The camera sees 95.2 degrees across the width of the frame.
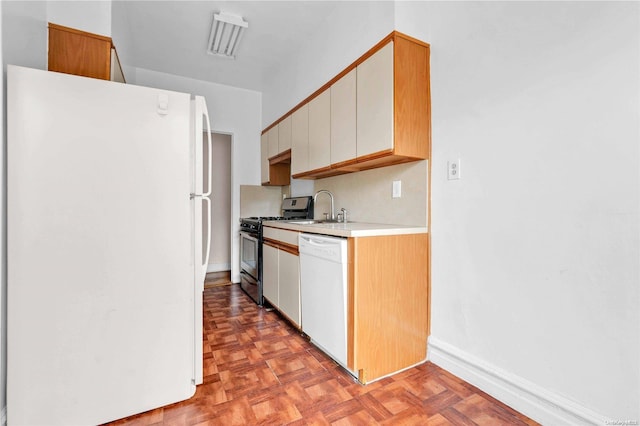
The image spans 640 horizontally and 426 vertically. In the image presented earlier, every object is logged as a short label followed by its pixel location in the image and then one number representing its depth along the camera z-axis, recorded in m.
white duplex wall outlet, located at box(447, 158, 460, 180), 1.75
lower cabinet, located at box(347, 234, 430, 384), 1.65
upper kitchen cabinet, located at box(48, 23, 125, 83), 1.83
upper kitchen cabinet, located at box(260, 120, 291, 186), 3.54
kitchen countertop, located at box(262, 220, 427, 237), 1.65
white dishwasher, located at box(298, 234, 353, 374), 1.72
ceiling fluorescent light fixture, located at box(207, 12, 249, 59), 2.66
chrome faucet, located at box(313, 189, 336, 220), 2.88
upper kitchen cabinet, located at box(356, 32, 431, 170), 1.80
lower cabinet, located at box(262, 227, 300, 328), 2.29
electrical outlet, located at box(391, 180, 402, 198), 2.12
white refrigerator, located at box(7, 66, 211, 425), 1.24
